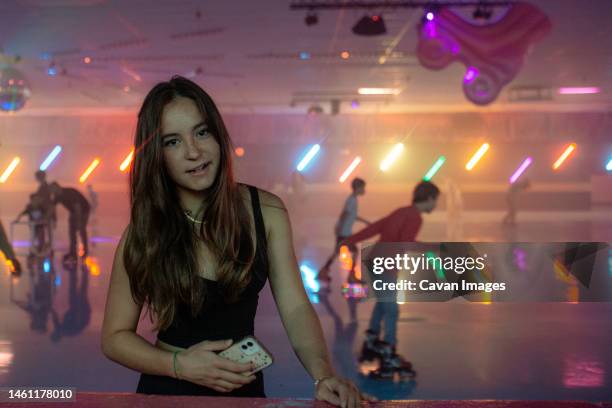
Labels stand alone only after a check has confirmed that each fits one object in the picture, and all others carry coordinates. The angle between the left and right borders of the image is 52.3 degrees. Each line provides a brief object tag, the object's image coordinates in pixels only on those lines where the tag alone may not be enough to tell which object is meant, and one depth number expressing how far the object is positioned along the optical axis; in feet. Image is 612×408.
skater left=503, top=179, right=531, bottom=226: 47.55
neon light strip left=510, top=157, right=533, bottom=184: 62.44
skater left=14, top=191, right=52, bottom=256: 29.15
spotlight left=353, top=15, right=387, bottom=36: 22.35
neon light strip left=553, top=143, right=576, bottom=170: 61.93
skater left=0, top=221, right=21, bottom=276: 15.67
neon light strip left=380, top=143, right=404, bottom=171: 62.06
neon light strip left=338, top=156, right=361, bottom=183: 63.31
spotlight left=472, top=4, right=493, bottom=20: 22.36
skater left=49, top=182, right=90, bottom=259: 28.27
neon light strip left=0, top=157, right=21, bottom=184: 63.32
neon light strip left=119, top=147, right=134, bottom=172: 61.56
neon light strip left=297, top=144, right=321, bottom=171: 61.82
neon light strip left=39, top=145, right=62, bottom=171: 61.36
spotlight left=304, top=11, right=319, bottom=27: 22.98
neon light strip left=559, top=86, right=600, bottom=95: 46.01
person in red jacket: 12.80
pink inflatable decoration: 24.53
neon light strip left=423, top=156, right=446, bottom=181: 62.75
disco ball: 23.70
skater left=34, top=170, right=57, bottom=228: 29.19
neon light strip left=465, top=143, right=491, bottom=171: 62.49
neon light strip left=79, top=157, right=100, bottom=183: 62.28
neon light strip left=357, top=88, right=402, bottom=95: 45.75
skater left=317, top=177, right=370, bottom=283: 21.98
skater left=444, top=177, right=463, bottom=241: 48.88
